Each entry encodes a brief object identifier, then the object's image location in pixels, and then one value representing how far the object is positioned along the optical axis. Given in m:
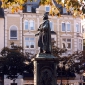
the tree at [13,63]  40.29
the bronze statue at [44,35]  19.91
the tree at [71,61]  40.00
